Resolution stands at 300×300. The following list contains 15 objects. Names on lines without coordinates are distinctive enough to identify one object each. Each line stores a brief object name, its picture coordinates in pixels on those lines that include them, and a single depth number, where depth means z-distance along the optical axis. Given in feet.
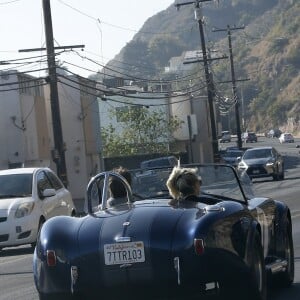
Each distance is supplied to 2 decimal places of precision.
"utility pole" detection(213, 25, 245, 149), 245.24
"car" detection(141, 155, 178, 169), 145.07
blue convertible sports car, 29.78
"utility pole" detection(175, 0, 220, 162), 191.73
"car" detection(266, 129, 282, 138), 522.39
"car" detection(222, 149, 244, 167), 226.44
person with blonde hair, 33.45
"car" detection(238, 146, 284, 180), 162.91
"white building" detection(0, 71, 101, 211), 167.94
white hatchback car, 65.46
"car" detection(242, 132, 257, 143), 434.55
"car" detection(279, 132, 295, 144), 422.82
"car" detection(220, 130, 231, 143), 454.31
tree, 237.66
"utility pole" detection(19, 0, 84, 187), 114.21
